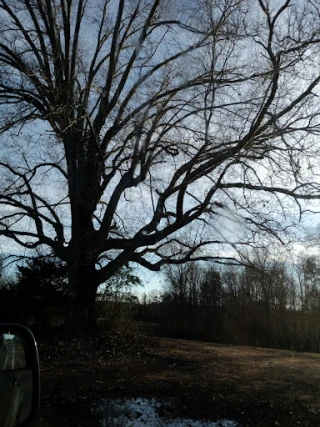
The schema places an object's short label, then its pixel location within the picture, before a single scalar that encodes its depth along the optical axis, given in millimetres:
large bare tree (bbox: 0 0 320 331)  14133
